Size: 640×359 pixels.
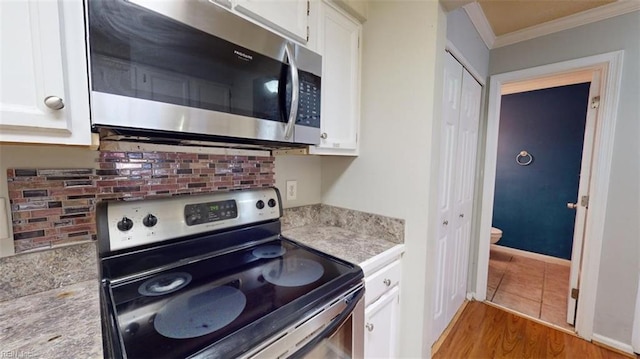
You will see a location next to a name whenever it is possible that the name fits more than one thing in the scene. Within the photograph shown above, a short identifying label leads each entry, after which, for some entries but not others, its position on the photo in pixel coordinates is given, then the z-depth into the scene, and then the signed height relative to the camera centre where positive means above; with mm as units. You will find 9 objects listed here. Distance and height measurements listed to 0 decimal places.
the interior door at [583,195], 1771 -223
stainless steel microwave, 602 +254
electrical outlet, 1448 -176
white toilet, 3137 -909
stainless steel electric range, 589 -411
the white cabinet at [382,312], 1048 -684
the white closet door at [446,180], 1508 -110
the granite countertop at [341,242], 1095 -407
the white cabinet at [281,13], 874 +554
